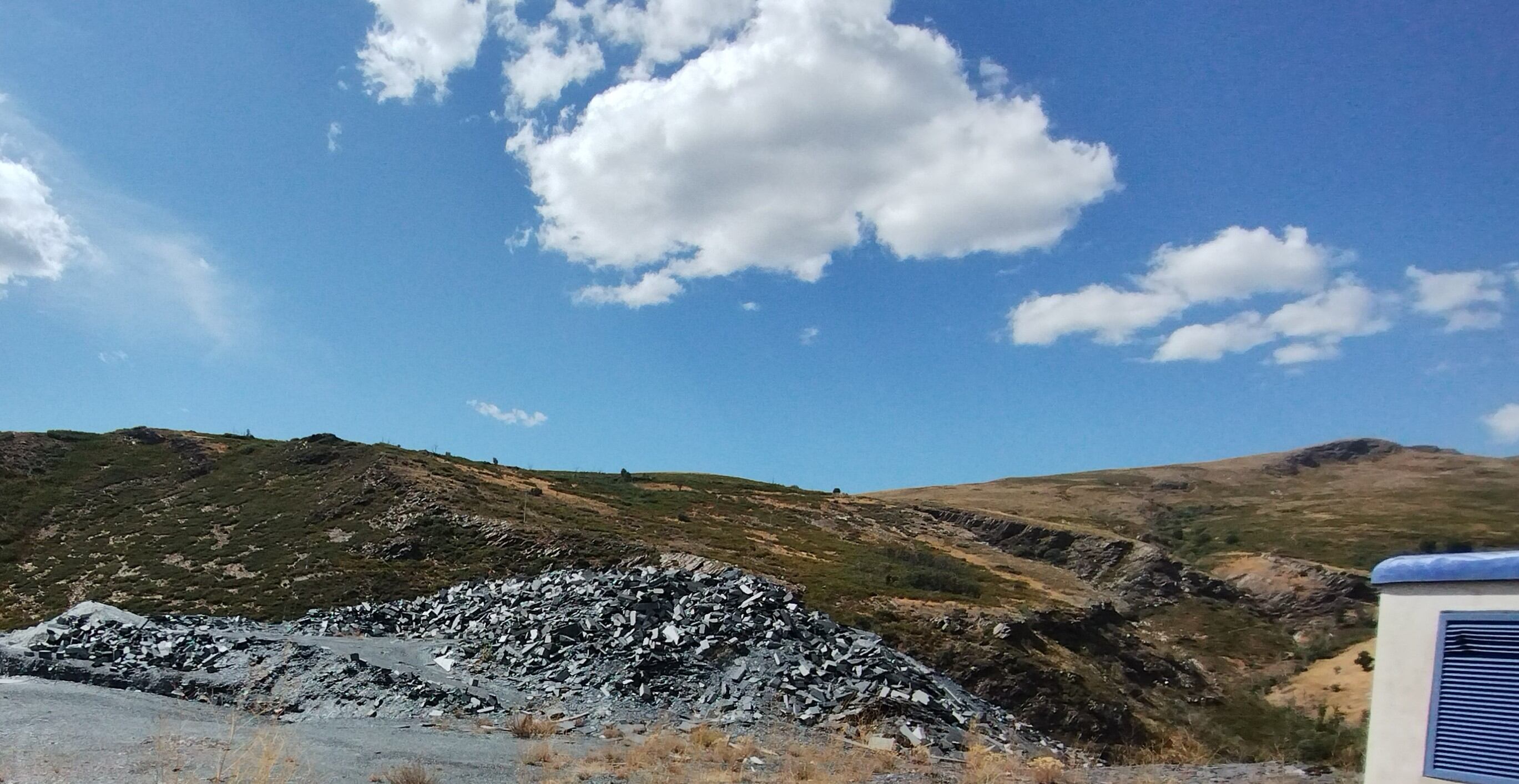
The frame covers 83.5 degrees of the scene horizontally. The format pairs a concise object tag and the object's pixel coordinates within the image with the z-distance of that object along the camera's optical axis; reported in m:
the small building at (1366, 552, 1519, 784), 7.23
